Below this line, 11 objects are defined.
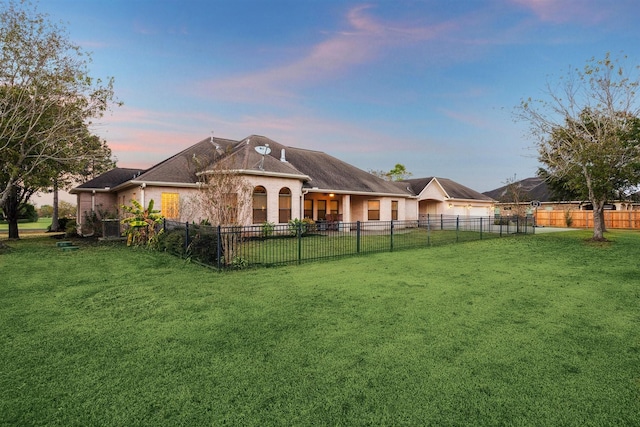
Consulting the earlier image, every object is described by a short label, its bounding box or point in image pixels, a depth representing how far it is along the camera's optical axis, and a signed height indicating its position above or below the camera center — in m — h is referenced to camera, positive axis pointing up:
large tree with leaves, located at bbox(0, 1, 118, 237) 13.41 +5.38
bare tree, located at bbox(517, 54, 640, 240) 15.23 +3.71
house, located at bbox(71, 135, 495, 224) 17.44 +1.51
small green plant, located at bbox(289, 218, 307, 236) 16.27 -0.74
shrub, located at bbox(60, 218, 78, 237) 21.39 -1.11
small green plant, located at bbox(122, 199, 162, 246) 14.31 -0.54
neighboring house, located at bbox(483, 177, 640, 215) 33.29 +0.72
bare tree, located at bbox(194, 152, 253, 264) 9.68 +0.42
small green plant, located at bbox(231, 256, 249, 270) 9.38 -1.55
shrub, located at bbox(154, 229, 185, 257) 11.23 -1.12
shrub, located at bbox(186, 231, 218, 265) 9.52 -1.13
